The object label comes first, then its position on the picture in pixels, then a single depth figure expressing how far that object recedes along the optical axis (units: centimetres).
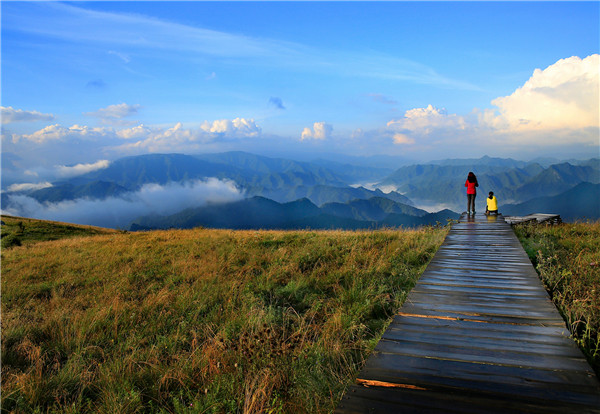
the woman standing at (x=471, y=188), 1707
